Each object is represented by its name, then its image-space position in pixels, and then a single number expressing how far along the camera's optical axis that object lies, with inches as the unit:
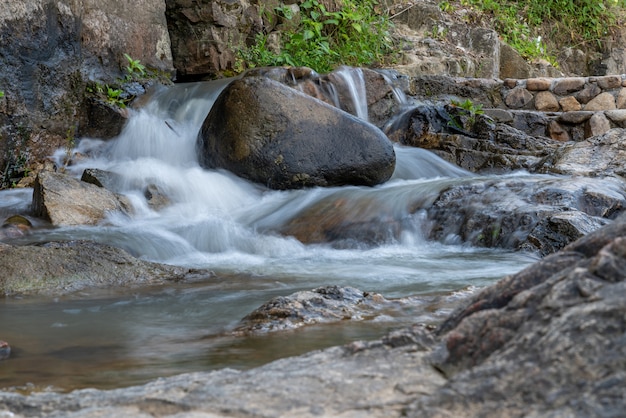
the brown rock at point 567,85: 369.7
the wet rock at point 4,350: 96.0
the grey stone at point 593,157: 257.0
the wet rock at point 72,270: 148.9
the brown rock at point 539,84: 374.6
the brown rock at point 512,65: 476.1
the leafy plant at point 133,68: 321.1
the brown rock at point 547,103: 373.1
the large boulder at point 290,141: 257.4
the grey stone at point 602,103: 362.6
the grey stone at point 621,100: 362.0
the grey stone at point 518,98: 376.5
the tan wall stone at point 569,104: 368.5
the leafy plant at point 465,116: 335.0
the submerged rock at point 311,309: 105.8
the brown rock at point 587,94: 367.7
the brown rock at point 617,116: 337.4
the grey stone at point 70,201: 217.9
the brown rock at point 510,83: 383.2
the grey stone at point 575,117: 342.0
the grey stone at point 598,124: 337.4
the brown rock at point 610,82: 365.7
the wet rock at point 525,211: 192.1
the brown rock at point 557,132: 343.9
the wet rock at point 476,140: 307.3
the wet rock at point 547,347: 42.4
